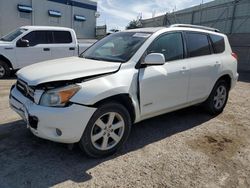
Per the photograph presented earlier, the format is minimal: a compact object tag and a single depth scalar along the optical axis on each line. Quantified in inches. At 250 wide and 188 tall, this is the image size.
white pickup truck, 255.8
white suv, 88.1
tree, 970.2
